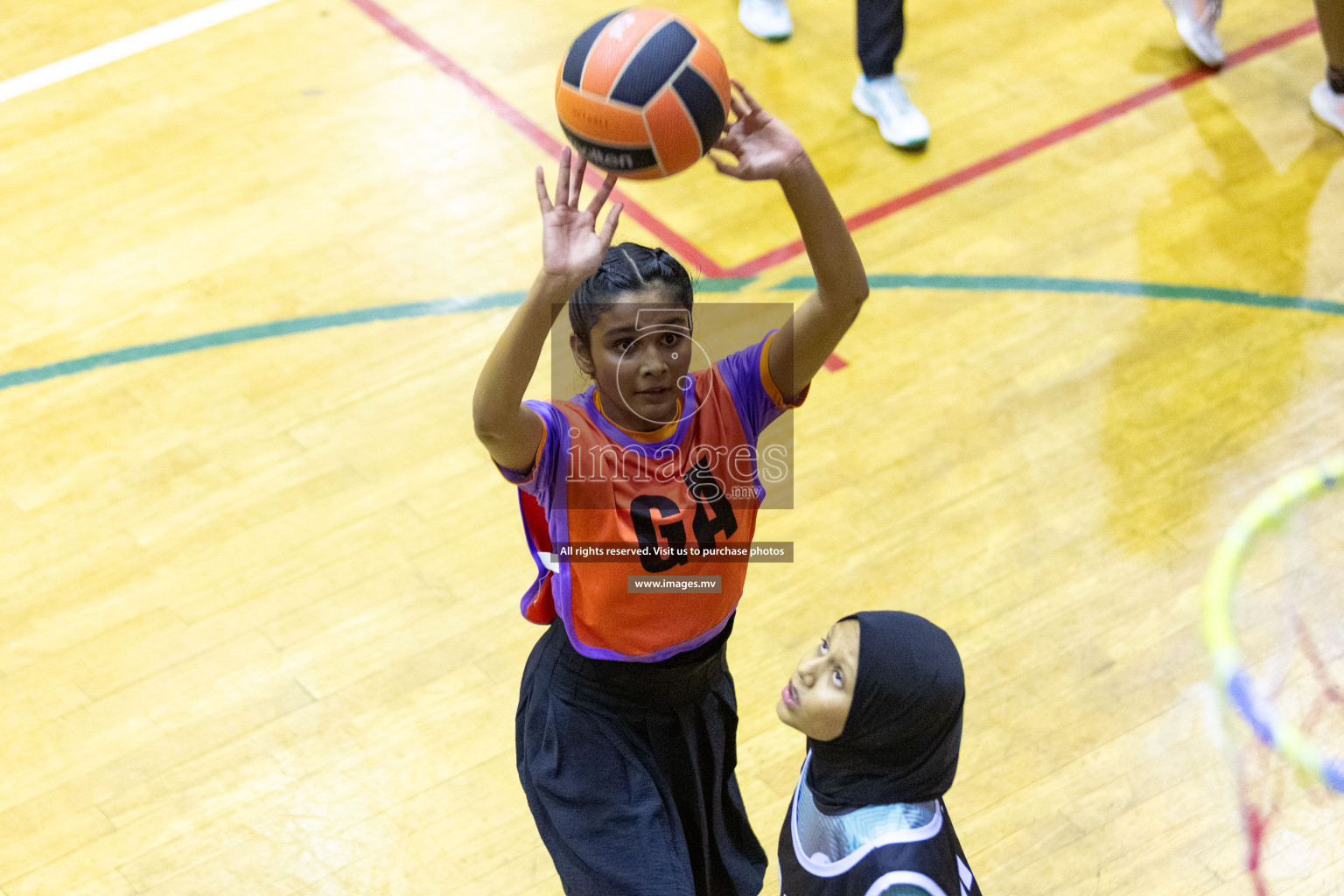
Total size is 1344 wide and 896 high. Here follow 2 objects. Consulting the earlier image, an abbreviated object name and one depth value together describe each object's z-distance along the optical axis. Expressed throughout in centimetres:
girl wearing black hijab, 441
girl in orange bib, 452
